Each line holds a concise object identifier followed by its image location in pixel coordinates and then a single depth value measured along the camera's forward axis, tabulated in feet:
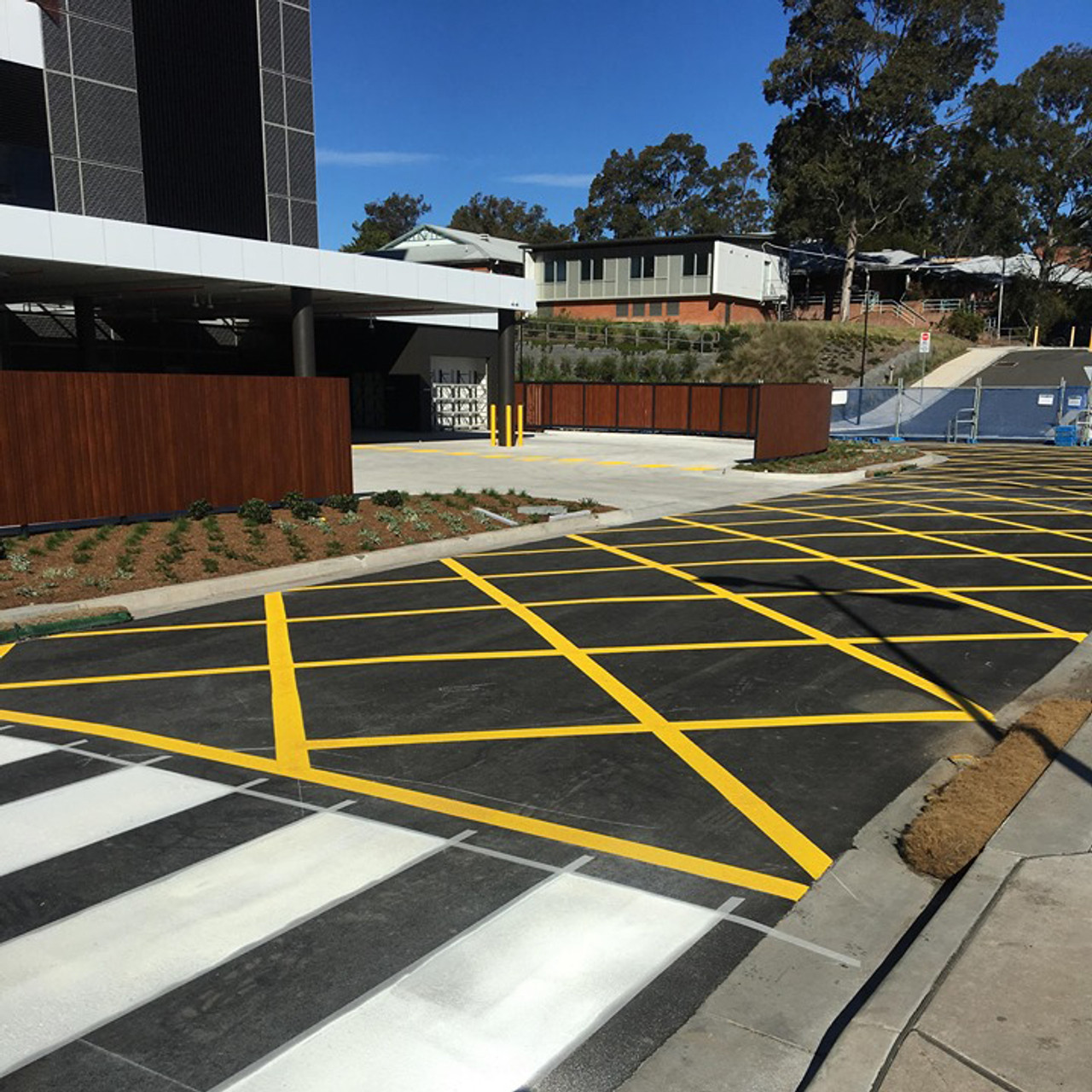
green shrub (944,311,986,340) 219.47
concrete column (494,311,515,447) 122.11
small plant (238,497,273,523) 51.22
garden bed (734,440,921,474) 87.81
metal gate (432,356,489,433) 147.13
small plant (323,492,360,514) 56.44
